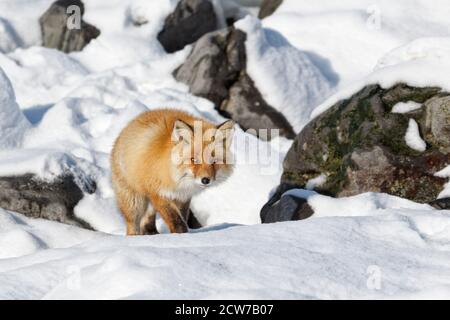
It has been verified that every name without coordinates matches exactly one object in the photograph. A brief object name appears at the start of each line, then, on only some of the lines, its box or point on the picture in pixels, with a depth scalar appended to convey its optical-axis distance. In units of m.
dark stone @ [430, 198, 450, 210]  7.90
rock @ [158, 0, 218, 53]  16.80
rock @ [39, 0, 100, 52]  16.98
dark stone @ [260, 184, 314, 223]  8.60
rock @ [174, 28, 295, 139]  14.25
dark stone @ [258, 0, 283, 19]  17.96
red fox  7.72
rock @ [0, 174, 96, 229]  9.93
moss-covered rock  8.55
